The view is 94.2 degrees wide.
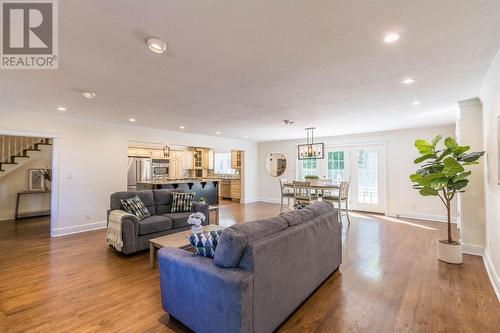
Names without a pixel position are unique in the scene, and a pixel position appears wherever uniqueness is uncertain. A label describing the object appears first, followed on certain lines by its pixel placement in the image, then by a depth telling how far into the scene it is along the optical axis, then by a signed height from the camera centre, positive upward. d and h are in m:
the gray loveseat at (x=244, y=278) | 1.59 -0.83
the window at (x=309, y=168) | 7.97 +0.03
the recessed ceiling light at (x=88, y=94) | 3.24 +1.09
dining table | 5.57 -0.42
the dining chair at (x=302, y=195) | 5.86 -0.69
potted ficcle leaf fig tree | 3.09 -0.10
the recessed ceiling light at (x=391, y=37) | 1.86 +1.08
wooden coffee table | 2.94 -0.95
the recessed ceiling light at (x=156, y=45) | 1.91 +1.06
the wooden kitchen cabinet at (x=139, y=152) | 8.66 +0.69
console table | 5.99 -1.14
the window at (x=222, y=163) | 10.65 +0.29
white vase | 3.10 -0.80
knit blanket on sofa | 3.46 -0.91
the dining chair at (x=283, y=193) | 6.58 -0.71
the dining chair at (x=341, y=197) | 5.40 -0.68
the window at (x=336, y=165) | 7.40 +0.11
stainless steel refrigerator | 7.64 +0.00
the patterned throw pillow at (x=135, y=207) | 3.83 -0.63
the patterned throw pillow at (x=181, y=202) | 4.51 -0.65
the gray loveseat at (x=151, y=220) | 3.45 -0.84
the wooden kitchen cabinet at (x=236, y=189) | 9.41 -0.81
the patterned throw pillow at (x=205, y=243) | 1.88 -0.60
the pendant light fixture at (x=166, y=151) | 6.93 +0.56
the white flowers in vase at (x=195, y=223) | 3.09 -0.71
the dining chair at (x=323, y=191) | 6.33 -0.62
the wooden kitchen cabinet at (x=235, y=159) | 9.66 +0.43
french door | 6.66 -0.11
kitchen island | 6.22 -0.49
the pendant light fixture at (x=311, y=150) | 6.24 +0.50
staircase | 5.66 +0.53
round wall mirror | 8.95 +0.19
